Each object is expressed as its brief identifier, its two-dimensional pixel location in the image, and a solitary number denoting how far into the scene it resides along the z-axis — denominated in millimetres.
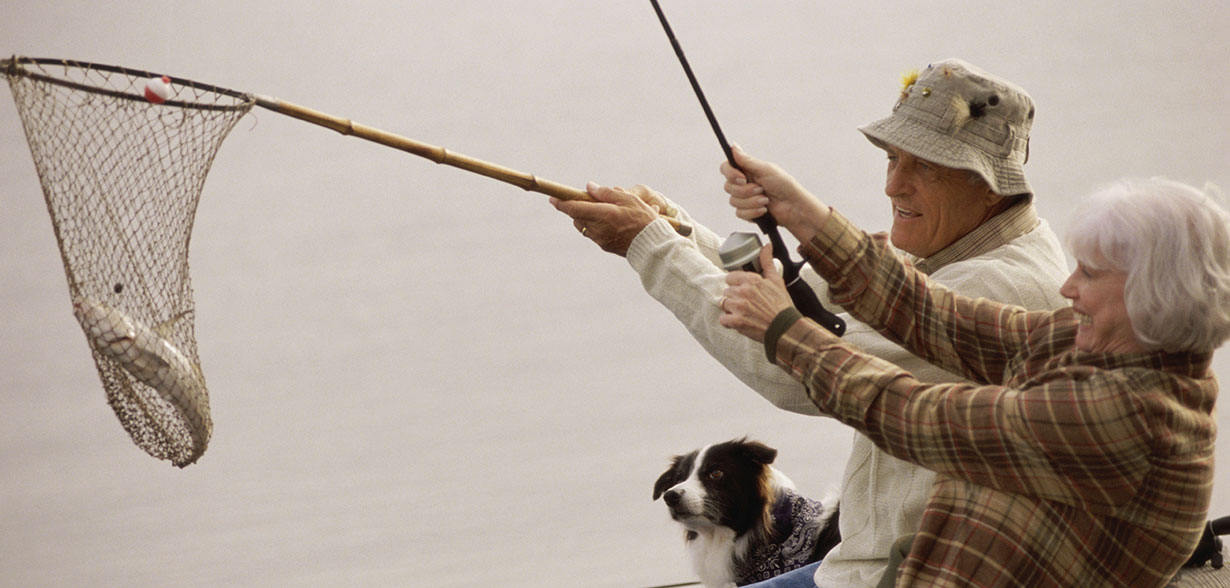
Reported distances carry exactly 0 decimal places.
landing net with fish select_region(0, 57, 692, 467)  8453
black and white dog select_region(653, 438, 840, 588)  9765
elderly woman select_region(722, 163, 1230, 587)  8000
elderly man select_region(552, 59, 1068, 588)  8507
